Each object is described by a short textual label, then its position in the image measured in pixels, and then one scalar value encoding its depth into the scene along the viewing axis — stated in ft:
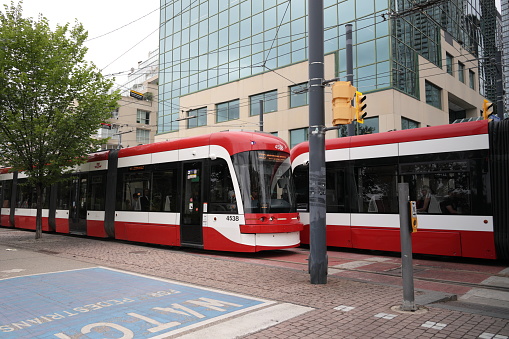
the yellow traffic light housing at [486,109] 47.37
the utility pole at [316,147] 25.32
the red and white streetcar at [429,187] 31.32
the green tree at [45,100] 47.37
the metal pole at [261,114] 73.09
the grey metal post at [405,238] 19.34
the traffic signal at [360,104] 42.20
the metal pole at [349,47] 50.26
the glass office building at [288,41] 91.91
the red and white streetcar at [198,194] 36.47
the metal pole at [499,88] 52.80
